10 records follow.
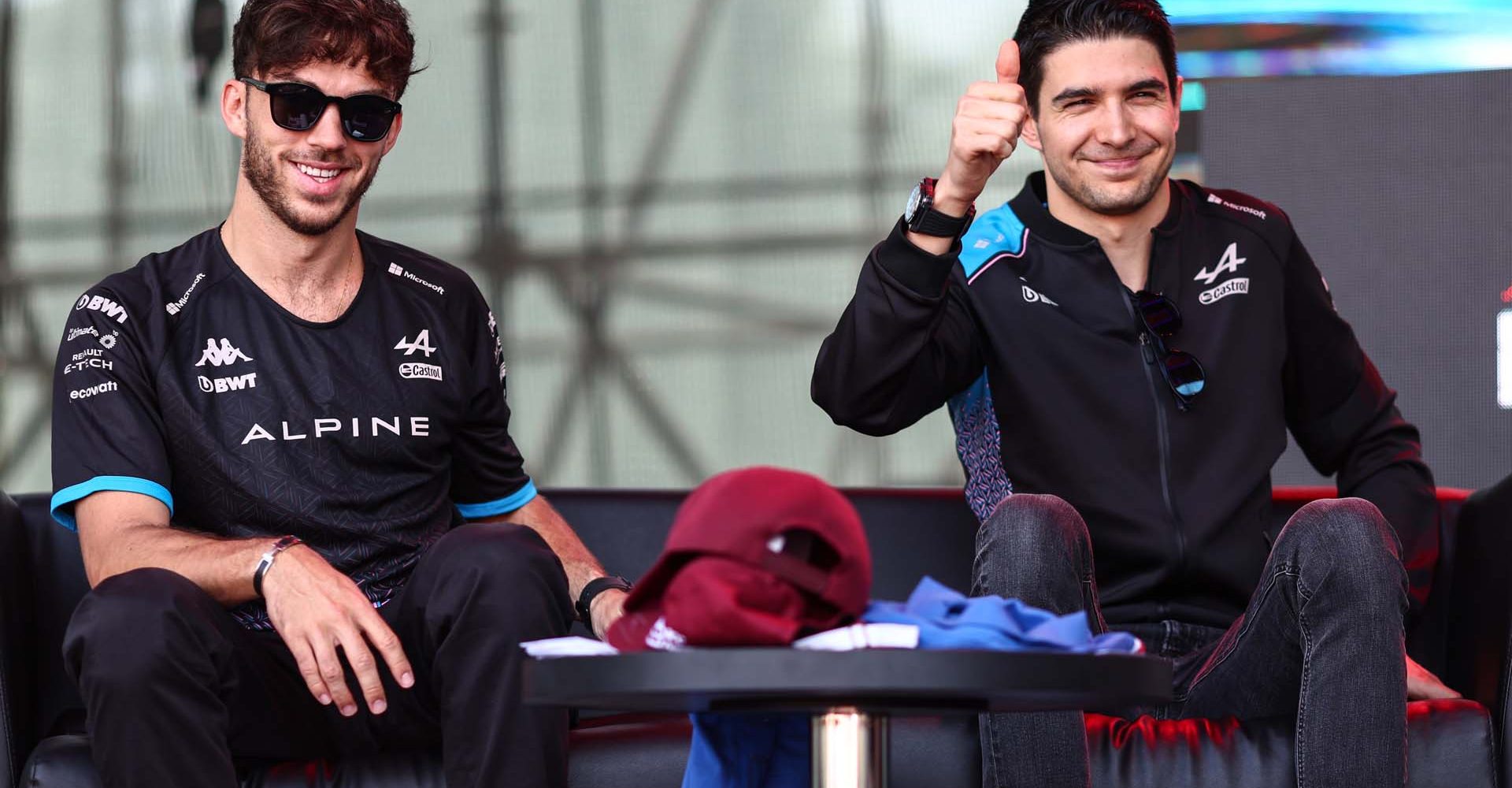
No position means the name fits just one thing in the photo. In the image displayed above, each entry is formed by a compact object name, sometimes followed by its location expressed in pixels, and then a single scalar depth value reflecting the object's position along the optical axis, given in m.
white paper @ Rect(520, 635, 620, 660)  7.71
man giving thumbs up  8.24
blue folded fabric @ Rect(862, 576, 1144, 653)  7.67
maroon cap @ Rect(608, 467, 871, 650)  7.64
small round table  7.60
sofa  8.23
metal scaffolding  9.20
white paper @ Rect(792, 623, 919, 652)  7.64
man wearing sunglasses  8.03
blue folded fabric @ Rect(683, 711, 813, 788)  7.86
